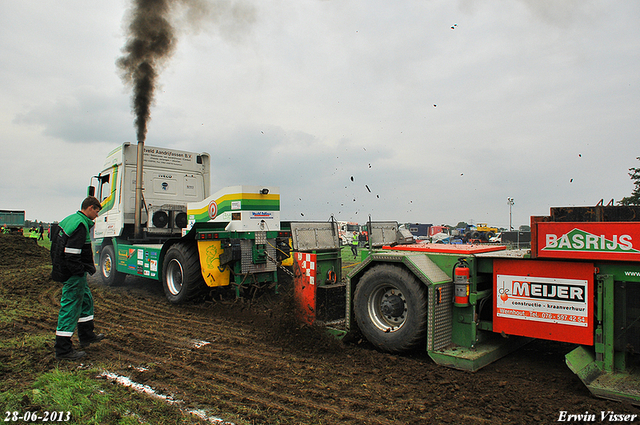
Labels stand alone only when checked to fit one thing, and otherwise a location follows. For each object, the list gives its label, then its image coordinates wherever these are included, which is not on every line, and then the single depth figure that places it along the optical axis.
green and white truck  7.60
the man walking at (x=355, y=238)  29.04
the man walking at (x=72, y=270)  4.49
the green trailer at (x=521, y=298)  3.64
